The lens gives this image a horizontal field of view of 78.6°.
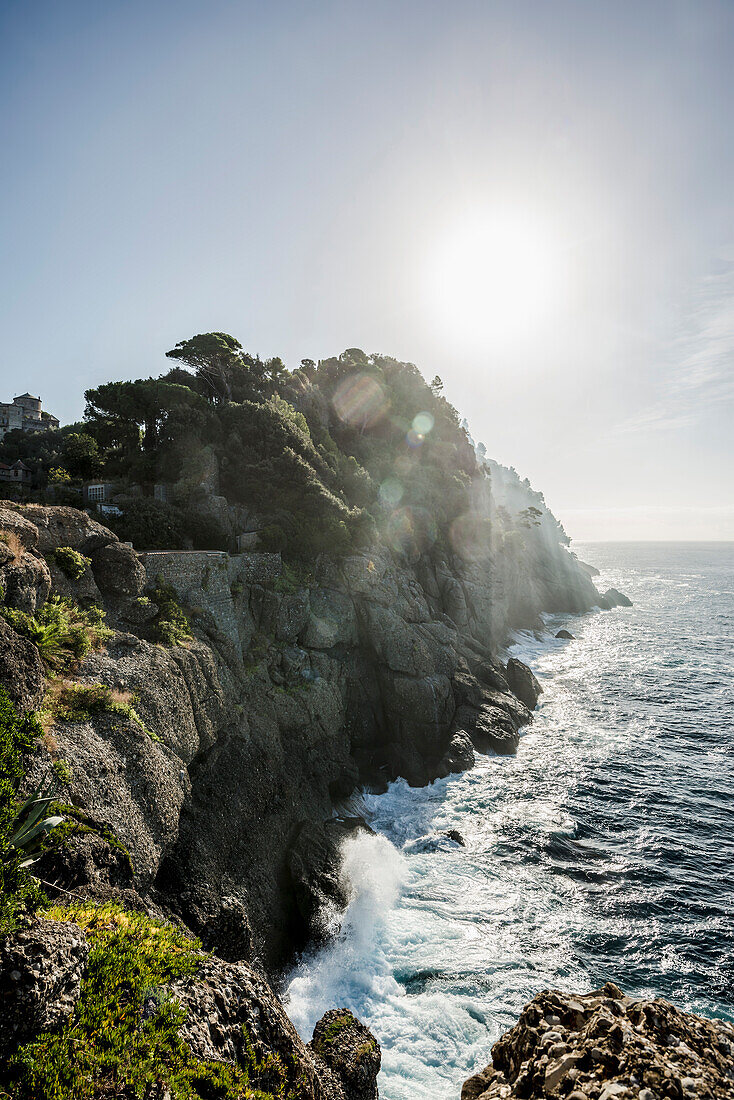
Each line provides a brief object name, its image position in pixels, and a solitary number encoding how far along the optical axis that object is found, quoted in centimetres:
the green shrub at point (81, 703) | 1170
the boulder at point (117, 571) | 1686
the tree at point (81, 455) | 2886
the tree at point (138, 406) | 3450
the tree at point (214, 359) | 4312
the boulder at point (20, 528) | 1290
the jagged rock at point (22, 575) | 1171
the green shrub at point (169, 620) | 1783
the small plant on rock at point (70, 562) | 1520
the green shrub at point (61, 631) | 1207
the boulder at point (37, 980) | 578
